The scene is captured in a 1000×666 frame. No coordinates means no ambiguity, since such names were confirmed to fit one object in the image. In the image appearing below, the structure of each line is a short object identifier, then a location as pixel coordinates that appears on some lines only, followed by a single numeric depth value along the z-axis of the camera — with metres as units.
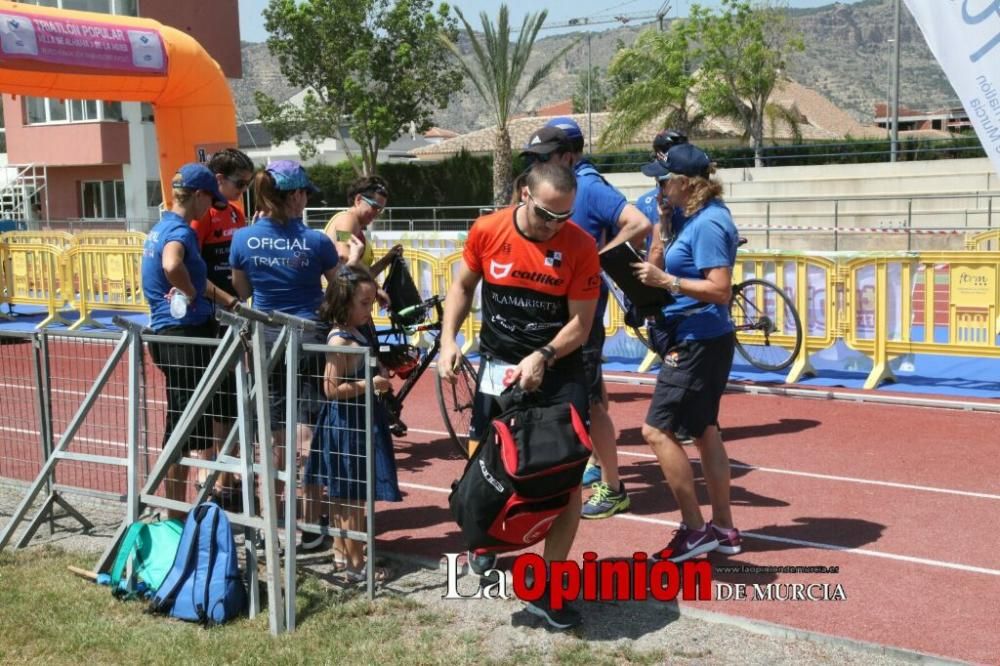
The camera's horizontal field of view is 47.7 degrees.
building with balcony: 40.75
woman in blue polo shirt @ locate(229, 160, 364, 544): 6.16
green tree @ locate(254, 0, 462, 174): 46.59
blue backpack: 5.17
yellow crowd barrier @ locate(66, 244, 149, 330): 16.62
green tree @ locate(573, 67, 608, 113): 127.16
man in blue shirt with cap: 6.24
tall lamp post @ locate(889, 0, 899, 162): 35.22
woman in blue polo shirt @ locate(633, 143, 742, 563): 5.46
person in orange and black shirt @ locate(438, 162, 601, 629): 4.90
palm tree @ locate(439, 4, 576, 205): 39.50
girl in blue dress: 5.56
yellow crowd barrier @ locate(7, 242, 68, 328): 17.20
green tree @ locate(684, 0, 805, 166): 48.72
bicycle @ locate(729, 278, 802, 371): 11.45
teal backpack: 5.45
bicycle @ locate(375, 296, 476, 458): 8.09
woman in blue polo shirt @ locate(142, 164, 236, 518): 6.05
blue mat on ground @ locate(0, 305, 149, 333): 17.05
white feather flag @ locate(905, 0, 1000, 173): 5.32
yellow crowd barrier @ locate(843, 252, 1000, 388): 10.61
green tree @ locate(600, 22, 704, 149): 51.12
